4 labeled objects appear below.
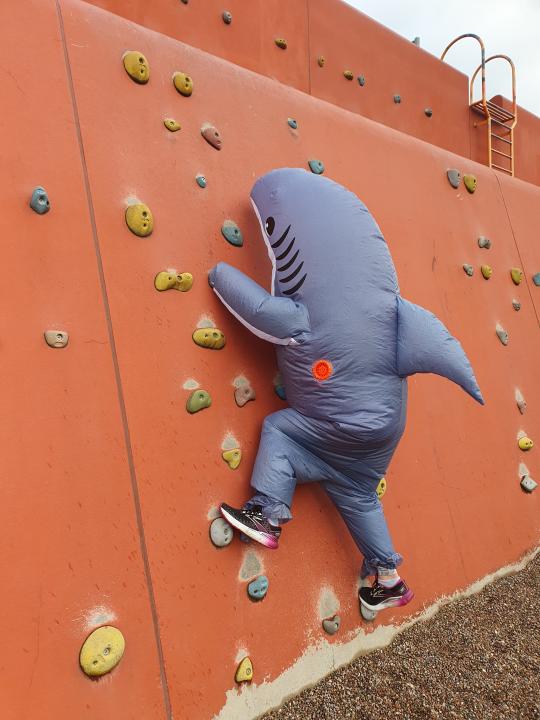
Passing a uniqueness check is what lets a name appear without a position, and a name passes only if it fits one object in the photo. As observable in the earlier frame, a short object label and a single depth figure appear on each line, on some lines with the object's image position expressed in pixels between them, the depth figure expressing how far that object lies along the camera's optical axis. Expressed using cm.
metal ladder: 457
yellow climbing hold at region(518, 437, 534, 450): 304
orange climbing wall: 154
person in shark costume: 186
